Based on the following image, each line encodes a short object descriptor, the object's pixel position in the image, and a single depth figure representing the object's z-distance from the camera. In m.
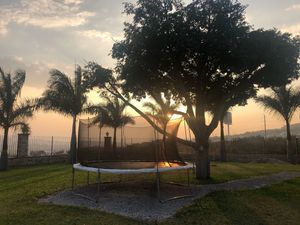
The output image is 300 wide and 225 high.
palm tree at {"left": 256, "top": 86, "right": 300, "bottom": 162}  17.72
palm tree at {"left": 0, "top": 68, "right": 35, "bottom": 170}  15.46
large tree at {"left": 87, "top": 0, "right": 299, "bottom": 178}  9.05
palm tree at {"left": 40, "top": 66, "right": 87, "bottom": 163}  17.80
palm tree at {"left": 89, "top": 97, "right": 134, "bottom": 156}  18.72
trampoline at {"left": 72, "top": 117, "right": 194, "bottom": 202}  7.84
